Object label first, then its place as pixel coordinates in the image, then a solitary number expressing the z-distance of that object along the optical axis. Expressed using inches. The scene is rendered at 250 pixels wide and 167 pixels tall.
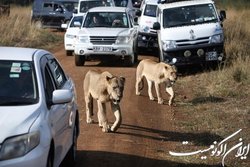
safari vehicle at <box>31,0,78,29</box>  1504.7
